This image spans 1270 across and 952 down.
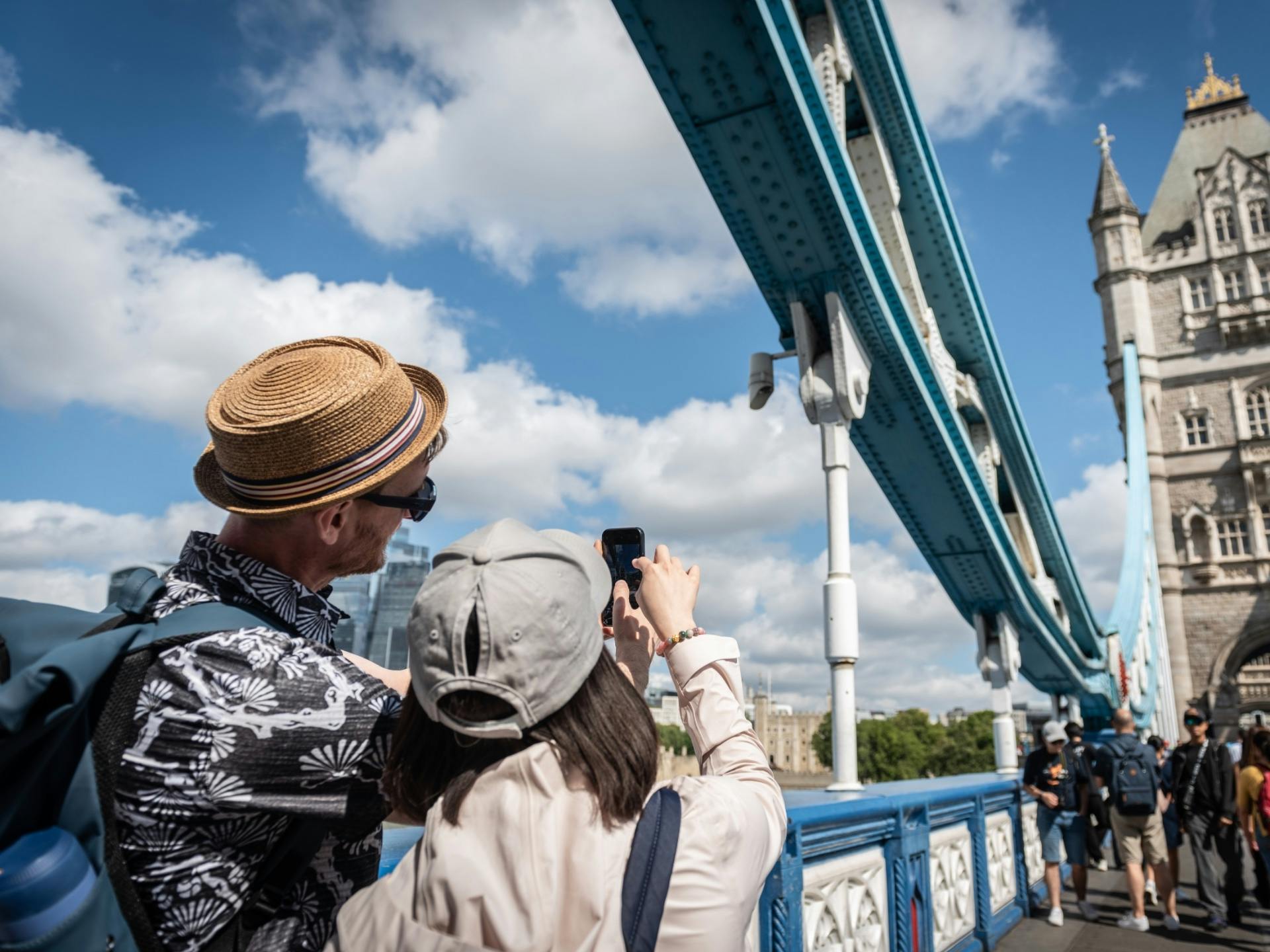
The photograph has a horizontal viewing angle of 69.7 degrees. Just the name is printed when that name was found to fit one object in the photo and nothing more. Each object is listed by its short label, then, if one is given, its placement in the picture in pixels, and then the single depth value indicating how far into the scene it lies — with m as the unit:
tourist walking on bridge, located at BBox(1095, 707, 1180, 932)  5.54
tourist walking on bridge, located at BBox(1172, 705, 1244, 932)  5.67
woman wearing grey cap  0.84
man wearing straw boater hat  0.85
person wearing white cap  5.84
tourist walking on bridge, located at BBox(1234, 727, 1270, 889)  5.53
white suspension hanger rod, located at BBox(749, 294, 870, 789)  4.28
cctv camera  4.91
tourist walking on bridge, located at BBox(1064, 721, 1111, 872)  6.00
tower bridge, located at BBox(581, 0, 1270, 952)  3.24
